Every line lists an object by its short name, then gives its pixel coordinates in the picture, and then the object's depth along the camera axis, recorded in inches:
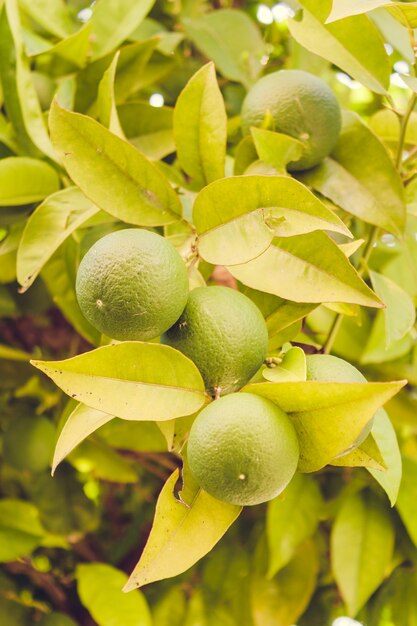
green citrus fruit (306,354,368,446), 21.7
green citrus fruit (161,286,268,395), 21.8
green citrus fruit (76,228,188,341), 20.7
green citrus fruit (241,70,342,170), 28.4
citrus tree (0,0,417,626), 20.5
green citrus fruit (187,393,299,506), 19.2
